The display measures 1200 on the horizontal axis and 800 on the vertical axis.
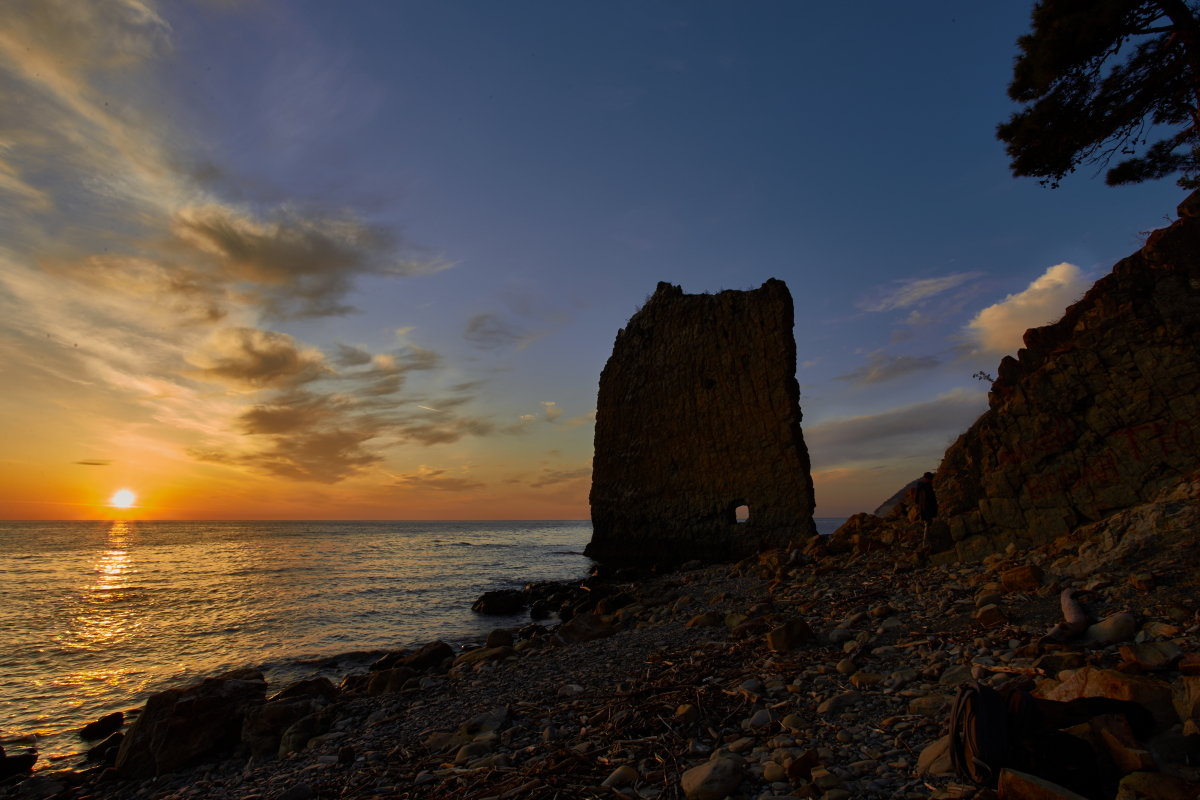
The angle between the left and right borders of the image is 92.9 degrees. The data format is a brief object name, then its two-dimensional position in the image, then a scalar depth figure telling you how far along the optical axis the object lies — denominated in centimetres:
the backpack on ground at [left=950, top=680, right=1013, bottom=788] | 277
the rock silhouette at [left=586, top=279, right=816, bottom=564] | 2248
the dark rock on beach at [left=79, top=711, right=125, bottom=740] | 878
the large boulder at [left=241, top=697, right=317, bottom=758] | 680
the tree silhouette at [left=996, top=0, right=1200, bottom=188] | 796
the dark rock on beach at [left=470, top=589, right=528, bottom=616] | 1725
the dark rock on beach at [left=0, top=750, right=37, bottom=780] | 739
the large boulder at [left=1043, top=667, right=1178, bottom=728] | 295
